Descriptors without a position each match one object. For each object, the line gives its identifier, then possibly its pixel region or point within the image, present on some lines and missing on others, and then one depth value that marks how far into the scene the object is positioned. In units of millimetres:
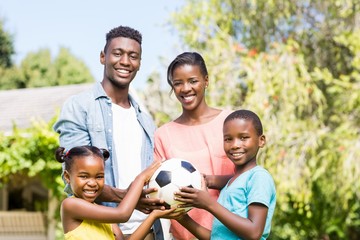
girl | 3361
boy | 3377
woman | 3740
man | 3654
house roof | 12953
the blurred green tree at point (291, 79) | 9547
